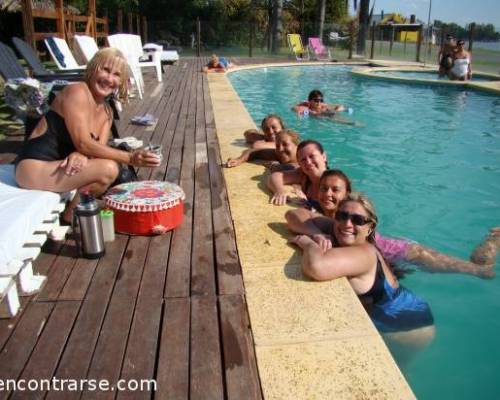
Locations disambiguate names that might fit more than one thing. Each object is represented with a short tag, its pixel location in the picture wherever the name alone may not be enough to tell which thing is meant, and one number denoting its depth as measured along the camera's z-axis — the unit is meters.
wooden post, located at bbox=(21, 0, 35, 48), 7.54
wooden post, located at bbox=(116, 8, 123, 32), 17.38
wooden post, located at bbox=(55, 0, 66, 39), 9.81
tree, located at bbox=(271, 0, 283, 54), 23.69
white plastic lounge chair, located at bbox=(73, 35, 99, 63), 8.43
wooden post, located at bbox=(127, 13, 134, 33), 17.84
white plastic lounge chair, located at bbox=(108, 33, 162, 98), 8.69
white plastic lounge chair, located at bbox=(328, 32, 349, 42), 26.11
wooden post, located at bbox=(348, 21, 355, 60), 21.95
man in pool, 9.23
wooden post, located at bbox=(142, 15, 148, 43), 20.56
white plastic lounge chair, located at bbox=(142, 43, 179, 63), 15.95
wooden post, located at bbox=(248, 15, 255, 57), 21.14
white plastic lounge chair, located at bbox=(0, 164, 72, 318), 2.17
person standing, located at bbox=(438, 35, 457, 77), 15.32
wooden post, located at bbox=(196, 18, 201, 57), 19.75
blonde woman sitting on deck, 2.95
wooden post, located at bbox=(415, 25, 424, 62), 21.19
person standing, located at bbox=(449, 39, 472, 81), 14.80
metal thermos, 2.62
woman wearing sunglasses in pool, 2.62
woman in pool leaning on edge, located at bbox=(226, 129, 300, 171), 4.48
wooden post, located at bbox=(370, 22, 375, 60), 22.30
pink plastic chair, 21.81
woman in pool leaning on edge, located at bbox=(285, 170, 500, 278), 3.14
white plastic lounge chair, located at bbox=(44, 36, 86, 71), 7.79
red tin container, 2.98
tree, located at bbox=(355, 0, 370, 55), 24.22
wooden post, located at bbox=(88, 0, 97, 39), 12.87
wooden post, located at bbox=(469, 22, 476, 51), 18.42
